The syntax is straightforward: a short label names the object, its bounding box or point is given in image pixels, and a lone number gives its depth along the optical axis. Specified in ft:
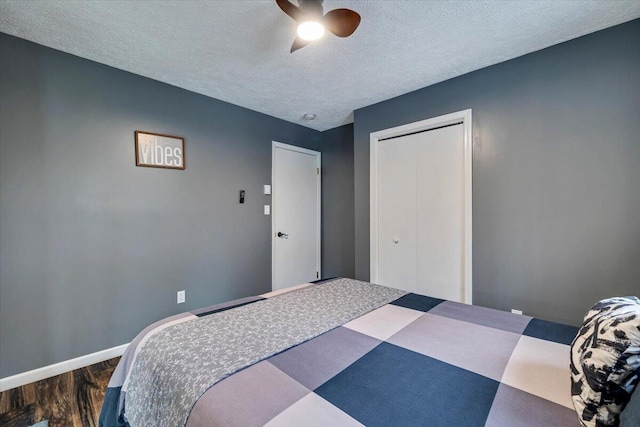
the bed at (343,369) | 2.46
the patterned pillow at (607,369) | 2.06
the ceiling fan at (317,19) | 4.40
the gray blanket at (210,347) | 2.92
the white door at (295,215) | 11.44
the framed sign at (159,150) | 7.82
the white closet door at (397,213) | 9.16
